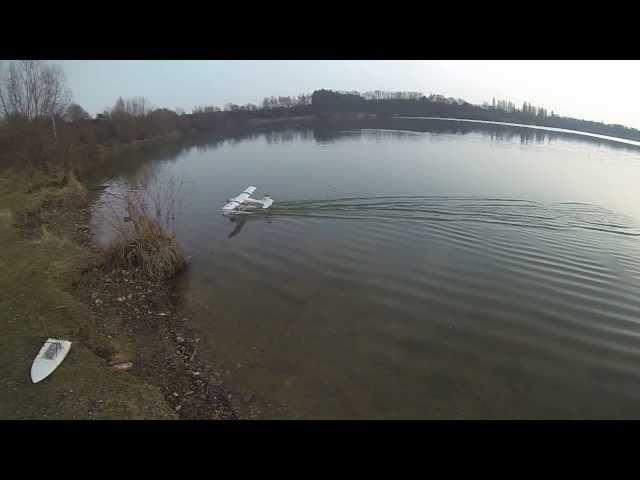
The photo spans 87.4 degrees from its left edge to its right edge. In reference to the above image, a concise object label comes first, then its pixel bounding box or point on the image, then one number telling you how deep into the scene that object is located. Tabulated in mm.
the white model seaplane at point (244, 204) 17281
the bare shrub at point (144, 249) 10211
